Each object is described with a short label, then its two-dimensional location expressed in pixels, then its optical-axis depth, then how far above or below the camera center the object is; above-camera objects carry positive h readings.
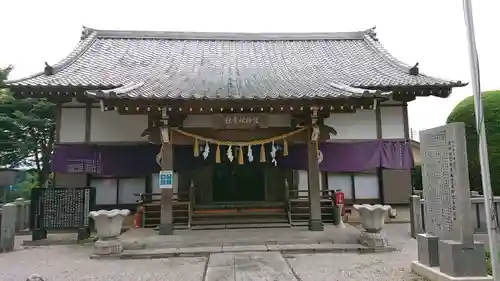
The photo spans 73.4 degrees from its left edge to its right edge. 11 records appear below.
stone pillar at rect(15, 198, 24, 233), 10.23 -1.05
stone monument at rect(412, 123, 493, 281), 4.89 -0.62
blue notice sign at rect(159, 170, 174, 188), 8.73 +0.00
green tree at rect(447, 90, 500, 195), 10.27 +1.47
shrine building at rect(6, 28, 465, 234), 8.80 +1.47
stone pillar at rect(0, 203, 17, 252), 8.12 -1.18
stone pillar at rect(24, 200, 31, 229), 10.88 -1.08
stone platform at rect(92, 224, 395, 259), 7.38 -1.51
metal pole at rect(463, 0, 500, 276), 4.58 +0.57
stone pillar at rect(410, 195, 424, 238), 8.91 -1.10
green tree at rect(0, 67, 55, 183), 15.26 +2.39
